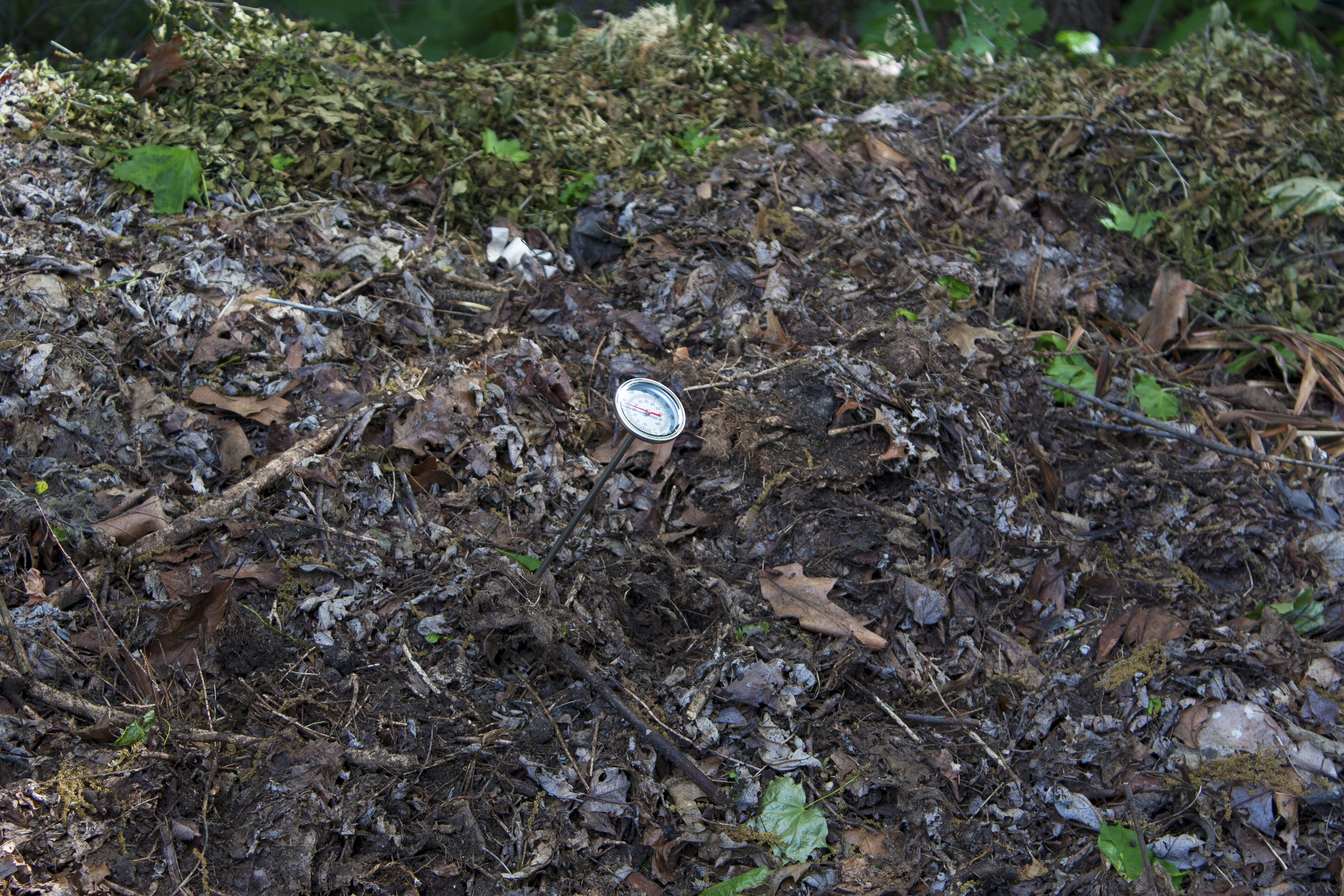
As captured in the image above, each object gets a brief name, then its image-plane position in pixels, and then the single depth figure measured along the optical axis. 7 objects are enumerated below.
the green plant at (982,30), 4.78
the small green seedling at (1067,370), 3.34
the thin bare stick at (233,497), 2.42
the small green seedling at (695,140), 3.88
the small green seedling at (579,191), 3.61
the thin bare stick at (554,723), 2.29
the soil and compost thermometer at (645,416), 2.29
